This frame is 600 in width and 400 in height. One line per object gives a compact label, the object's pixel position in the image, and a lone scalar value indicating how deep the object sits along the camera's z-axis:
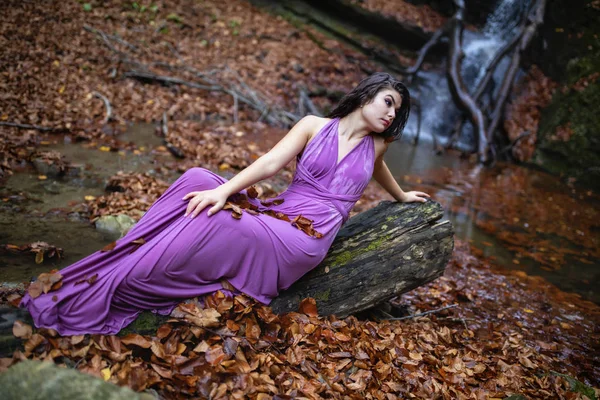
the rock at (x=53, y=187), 4.78
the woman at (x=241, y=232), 2.37
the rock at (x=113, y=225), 4.23
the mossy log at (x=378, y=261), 3.09
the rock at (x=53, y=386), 1.45
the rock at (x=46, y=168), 5.10
